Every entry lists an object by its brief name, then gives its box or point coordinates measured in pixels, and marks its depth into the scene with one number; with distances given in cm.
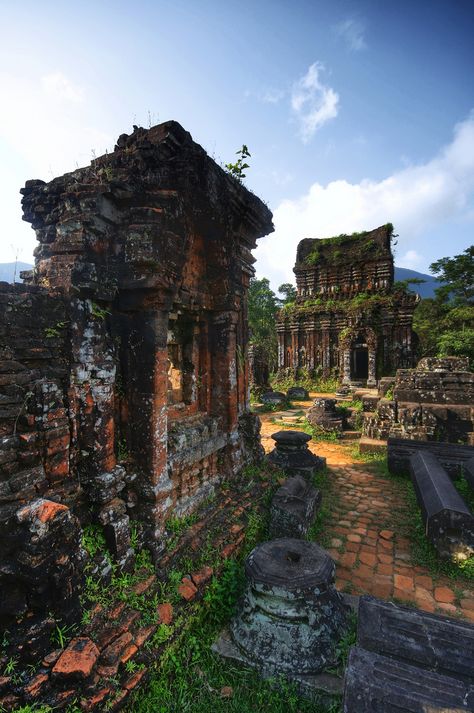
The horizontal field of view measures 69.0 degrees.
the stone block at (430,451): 679
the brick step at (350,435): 1067
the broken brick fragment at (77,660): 200
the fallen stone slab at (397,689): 194
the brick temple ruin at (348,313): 1866
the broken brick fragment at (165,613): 275
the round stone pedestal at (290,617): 281
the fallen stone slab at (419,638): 235
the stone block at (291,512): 456
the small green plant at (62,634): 215
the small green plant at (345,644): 277
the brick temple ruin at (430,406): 859
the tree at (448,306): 2202
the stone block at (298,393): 1766
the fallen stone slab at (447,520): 445
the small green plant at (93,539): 273
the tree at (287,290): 3952
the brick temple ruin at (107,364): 219
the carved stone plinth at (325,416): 1097
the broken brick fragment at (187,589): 303
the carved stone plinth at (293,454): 710
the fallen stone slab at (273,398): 1551
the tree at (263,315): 3209
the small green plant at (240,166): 476
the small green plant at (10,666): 188
